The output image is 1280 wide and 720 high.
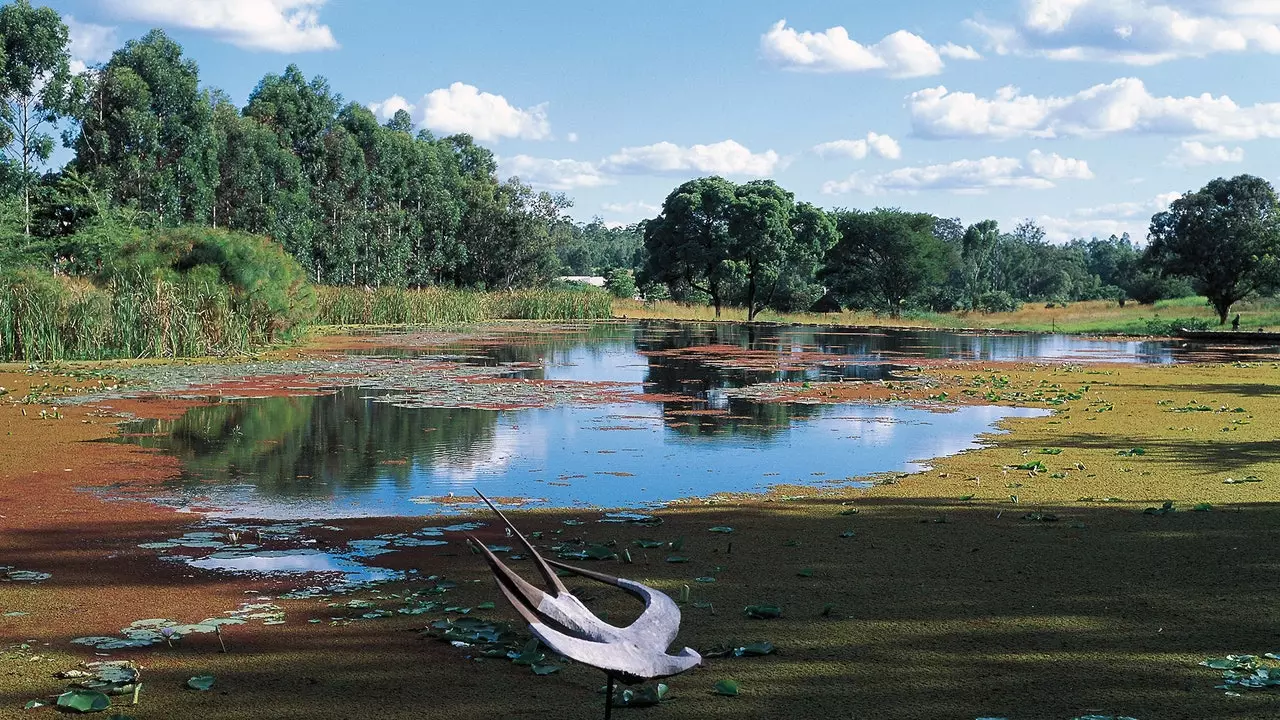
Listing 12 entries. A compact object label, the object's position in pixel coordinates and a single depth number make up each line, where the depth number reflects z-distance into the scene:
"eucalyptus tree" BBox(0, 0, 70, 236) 43.66
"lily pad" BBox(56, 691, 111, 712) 5.07
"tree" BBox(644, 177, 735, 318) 72.19
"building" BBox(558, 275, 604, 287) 99.42
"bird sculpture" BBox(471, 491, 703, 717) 3.98
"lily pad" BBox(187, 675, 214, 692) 5.37
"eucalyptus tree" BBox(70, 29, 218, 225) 49.28
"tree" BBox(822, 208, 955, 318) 77.81
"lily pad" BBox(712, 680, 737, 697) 5.32
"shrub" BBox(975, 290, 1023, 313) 81.56
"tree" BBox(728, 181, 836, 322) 71.19
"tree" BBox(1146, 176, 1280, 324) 58.97
